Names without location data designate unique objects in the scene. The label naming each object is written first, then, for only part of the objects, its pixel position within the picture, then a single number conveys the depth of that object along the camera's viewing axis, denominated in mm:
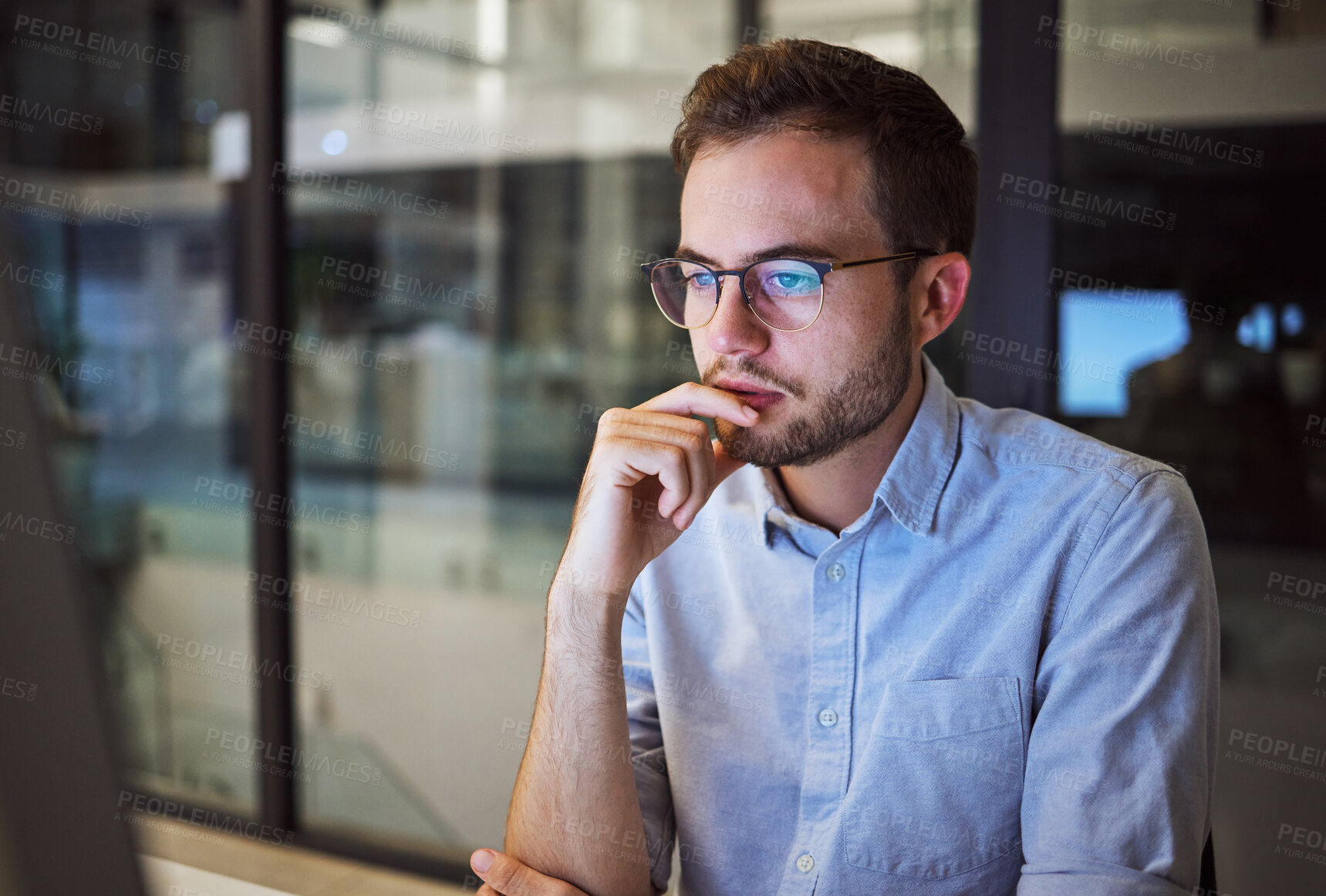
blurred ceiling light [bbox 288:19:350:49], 3625
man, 1172
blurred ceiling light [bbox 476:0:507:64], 3506
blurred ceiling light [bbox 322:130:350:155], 3639
